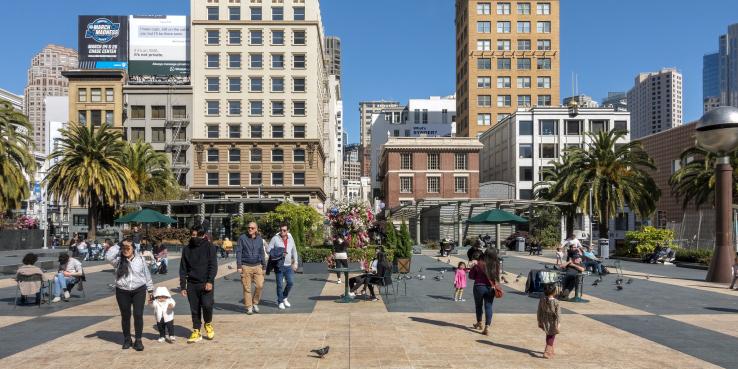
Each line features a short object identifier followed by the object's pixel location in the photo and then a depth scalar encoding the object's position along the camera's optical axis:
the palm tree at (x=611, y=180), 40.47
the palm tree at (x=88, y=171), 41.84
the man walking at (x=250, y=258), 12.77
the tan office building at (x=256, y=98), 69.50
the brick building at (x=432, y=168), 71.75
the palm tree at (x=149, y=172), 51.97
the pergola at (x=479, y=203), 43.90
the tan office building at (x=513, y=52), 83.69
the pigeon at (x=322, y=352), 8.92
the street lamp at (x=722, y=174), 21.69
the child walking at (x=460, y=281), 15.52
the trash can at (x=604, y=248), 36.53
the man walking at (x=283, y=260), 14.00
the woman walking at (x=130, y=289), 9.57
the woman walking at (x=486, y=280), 10.70
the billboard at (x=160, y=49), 74.75
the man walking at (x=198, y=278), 10.09
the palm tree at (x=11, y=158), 35.81
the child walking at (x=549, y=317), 9.08
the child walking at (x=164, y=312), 9.90
